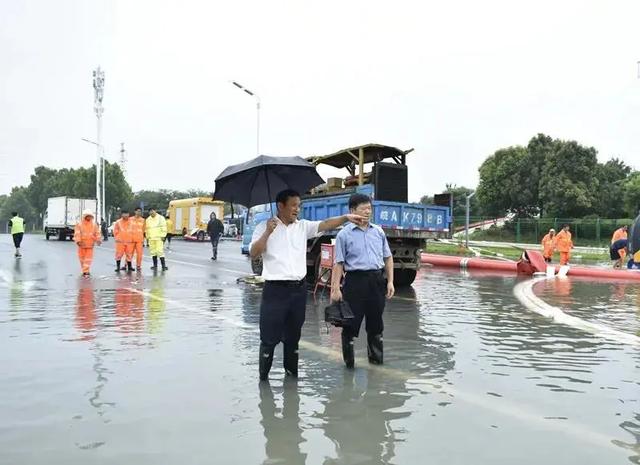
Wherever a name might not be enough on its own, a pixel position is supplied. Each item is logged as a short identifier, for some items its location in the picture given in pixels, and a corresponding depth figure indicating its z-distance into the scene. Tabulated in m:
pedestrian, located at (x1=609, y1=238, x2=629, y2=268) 20.53
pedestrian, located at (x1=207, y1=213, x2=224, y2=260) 23.66
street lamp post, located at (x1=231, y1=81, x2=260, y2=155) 31.88
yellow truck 44.28
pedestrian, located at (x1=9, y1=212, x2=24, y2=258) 24.09
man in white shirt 5.29
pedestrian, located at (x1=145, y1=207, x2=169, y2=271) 17.48
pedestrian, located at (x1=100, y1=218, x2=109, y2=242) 46.44
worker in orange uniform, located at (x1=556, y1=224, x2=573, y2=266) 20.34
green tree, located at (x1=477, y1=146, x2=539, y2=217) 51.56
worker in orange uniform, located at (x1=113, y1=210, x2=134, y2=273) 16.35
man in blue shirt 5.89
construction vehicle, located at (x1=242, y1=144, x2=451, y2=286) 13.69
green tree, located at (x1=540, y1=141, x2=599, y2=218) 47.06
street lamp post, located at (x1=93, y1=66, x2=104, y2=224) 52.91
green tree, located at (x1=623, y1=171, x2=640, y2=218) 47.56
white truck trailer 42.62
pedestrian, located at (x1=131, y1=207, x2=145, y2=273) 16.58
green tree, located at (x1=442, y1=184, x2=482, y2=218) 62.88
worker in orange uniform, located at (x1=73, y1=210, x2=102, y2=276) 15.21
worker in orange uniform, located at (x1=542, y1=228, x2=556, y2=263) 21.86
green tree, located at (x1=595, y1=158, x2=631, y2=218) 49.66
